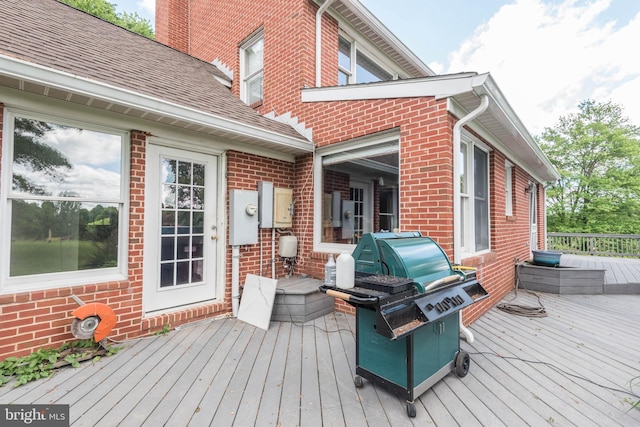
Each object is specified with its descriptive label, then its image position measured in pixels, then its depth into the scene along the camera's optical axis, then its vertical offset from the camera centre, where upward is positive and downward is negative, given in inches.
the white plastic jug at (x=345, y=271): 79.8 -15.4
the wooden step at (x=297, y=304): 145.8 -46.3
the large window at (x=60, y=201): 100.4 +6.4
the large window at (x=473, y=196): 159.2 +13.2
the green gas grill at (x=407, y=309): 70.2 -24.5
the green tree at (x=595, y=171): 551.8 +100.9
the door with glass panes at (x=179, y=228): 131.1 -5.8
